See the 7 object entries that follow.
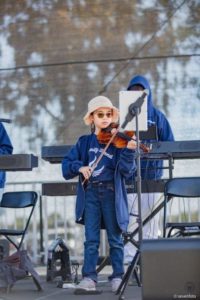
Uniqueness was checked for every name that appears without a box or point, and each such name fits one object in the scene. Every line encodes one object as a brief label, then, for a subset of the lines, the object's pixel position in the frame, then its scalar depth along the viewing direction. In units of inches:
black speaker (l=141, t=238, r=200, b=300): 250.0
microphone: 298.8
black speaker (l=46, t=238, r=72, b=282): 377.3
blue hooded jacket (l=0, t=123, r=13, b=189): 373.0
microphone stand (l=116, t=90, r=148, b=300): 294.0
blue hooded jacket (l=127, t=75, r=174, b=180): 378.9
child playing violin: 323.2
